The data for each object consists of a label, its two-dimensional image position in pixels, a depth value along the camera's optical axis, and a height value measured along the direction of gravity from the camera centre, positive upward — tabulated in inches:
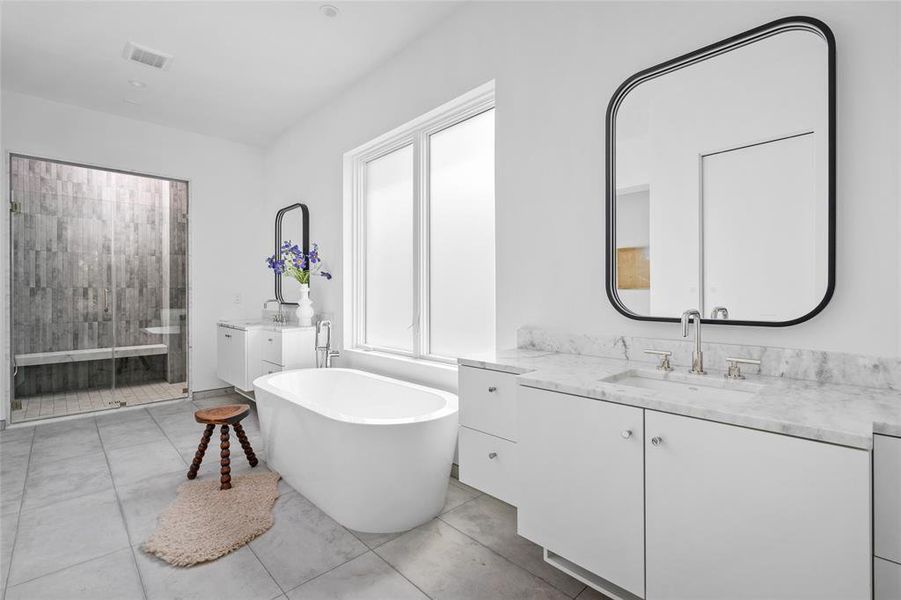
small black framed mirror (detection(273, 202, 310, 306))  161.6 +27.1
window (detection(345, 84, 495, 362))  105.8 +17.7
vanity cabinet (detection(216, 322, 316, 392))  142.5 -18.5
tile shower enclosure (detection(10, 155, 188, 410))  145.5 +7.1
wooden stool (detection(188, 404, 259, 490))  97.1 -30.9
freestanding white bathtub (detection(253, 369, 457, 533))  77.1 -30.6
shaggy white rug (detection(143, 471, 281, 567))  73.4 -42.4
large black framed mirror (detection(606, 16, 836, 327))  54.2 +16.4
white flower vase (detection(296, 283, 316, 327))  150.6 -3.9
